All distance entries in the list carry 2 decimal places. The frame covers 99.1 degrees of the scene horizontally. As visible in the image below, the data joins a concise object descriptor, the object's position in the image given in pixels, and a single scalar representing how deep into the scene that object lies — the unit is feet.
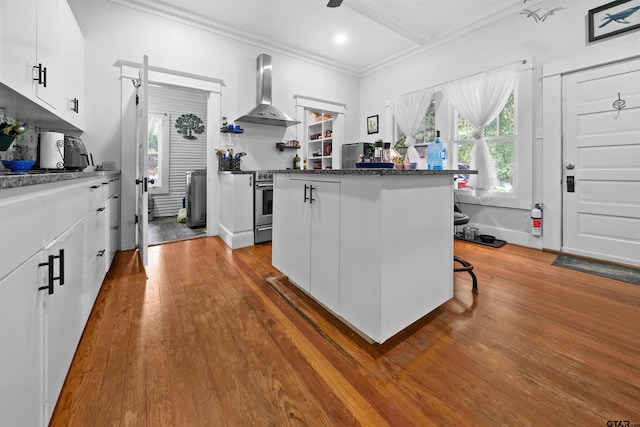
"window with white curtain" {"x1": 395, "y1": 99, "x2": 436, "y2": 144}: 14.12
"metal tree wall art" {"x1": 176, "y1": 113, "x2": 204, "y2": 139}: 18.94
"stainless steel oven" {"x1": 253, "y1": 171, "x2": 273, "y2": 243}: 11.72
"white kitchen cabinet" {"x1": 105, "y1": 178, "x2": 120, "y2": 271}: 7.96
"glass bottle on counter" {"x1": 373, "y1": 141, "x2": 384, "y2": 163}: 5.66
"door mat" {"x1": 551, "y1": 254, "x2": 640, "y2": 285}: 7.80
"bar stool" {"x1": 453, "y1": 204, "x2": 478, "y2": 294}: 6.82
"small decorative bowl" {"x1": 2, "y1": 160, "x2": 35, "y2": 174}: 4.76
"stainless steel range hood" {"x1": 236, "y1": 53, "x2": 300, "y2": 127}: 13.14
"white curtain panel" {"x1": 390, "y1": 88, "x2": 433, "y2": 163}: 14.11
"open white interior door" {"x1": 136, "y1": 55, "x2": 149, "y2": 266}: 7.76
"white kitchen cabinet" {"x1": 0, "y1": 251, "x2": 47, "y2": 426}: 2.17
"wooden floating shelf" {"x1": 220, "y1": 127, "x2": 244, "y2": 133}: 12.70
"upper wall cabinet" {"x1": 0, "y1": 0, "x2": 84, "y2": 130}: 4.93
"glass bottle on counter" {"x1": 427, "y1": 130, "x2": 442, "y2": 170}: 5.98
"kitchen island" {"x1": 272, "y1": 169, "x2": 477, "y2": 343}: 4.44
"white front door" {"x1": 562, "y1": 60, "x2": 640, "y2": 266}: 8.63
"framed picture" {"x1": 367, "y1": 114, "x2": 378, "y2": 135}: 17.24
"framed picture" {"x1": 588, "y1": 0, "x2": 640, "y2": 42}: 8.46
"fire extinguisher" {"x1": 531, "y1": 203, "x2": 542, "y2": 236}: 10.52
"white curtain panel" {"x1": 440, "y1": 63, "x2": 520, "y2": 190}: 11.15
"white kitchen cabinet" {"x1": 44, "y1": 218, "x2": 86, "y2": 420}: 3.11
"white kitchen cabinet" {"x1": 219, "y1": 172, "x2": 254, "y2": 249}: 11.09
